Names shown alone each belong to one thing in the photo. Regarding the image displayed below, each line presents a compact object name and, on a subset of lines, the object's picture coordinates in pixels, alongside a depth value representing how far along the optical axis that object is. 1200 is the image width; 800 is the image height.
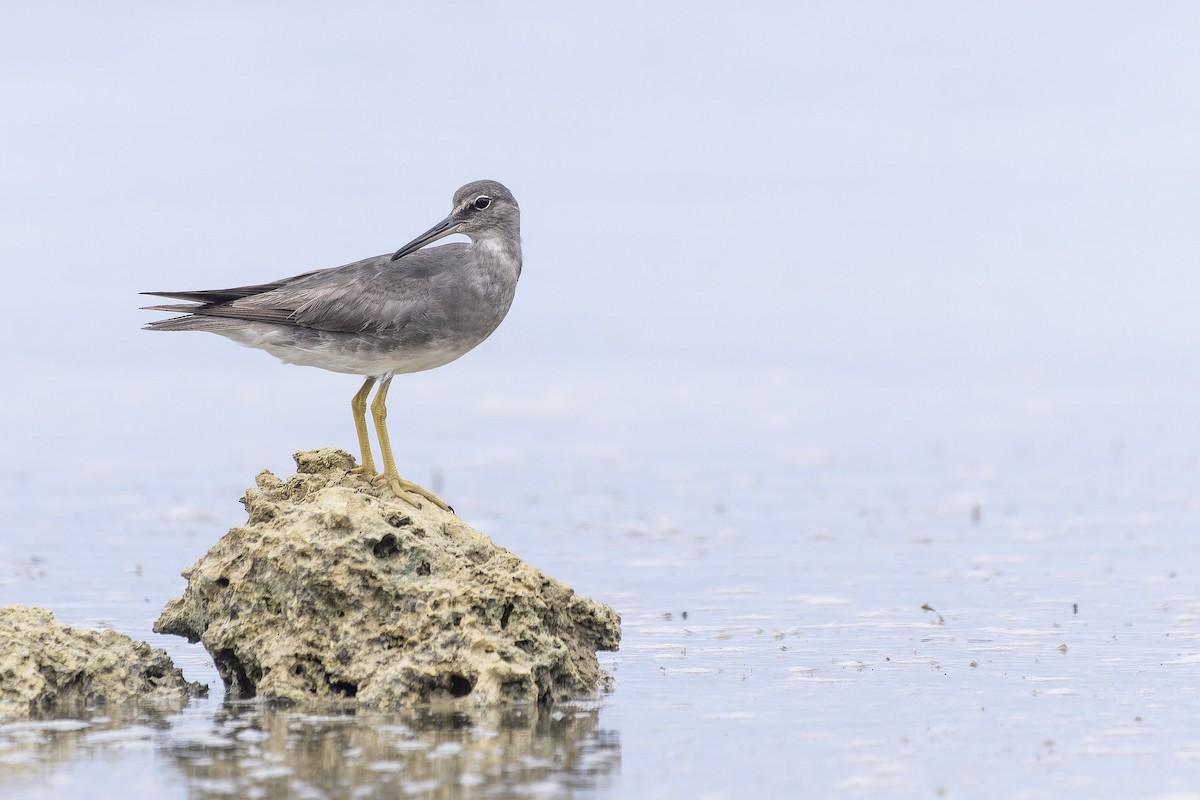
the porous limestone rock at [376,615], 17.44
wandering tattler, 21.80
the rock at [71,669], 17.06
